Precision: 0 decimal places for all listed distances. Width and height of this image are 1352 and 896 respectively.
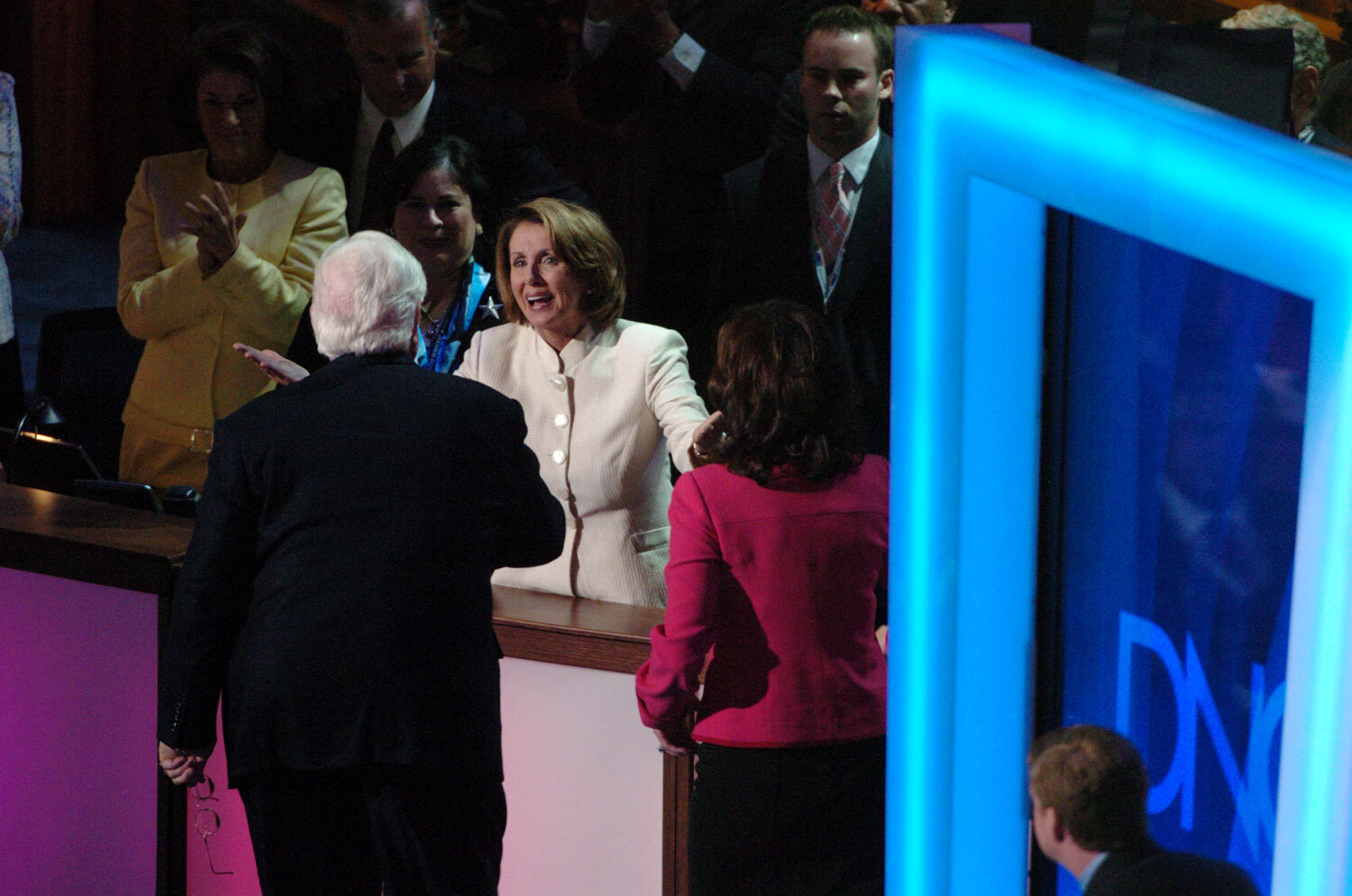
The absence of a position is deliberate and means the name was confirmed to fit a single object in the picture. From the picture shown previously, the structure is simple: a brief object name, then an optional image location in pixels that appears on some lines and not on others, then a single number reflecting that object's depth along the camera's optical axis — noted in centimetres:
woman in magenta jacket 2372
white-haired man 2364
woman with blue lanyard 2514
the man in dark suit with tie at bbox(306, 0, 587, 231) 2553
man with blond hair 1533
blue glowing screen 1361
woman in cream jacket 2456
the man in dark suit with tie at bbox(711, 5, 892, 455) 2513
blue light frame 1240
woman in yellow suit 2533
